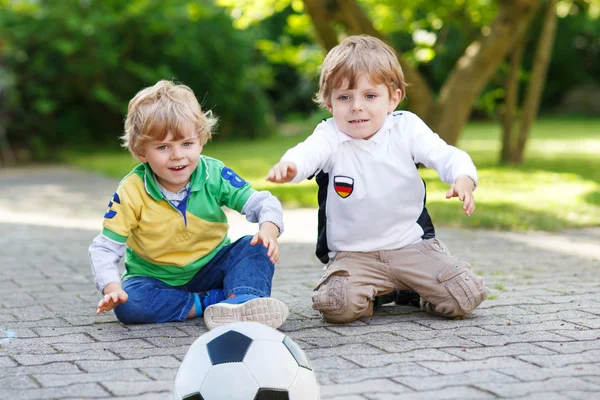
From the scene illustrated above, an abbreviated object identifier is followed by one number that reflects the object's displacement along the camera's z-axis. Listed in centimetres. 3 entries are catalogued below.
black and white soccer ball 404
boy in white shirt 623
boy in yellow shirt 616
